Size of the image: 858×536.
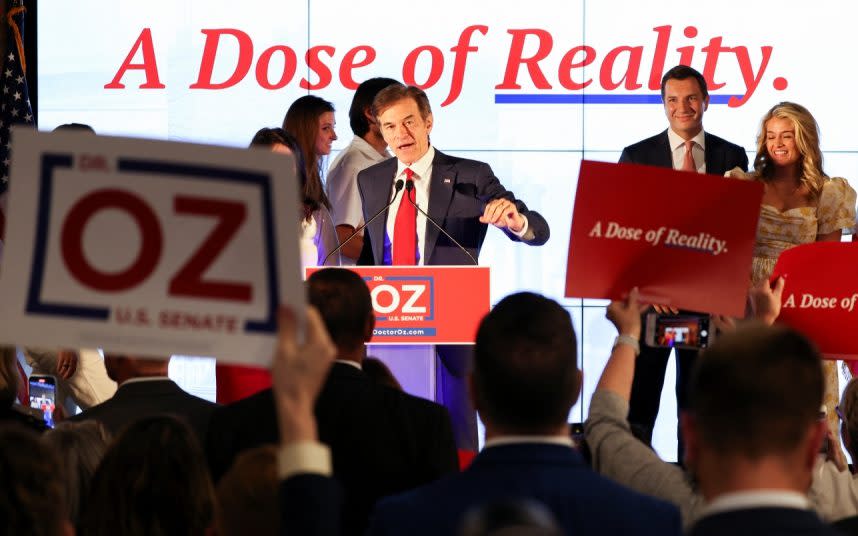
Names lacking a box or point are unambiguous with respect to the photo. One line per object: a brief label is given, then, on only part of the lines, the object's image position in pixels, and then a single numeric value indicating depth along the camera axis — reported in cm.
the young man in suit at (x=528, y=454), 364
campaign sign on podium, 977
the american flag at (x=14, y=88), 1395
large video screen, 1533
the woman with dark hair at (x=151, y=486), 404
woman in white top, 983
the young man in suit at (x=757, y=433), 306
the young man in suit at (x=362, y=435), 522
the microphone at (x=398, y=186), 992
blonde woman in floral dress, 1062
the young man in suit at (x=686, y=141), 1193
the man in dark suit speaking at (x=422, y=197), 1106
